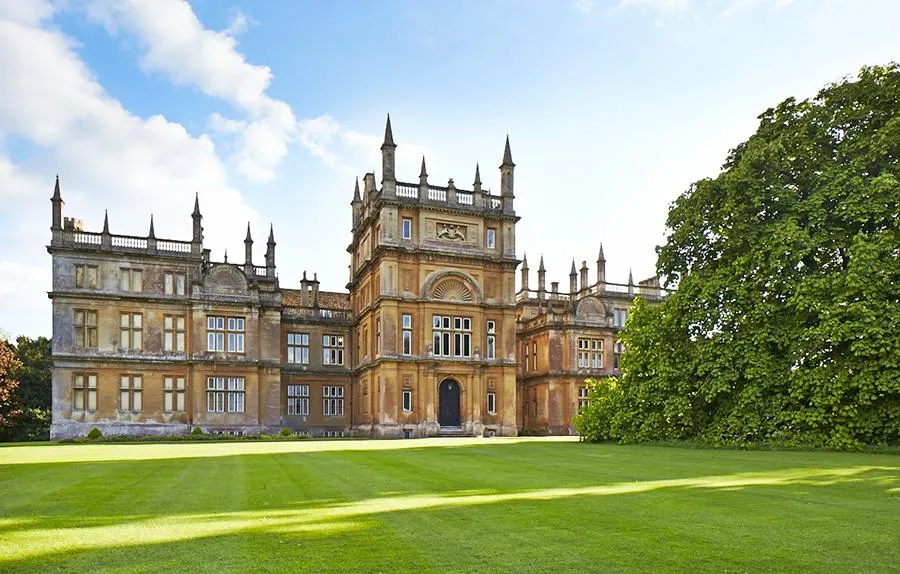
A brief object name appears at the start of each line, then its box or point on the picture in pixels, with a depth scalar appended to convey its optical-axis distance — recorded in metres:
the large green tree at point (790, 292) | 20.62
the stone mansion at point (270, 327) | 41.16
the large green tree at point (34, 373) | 50.28
